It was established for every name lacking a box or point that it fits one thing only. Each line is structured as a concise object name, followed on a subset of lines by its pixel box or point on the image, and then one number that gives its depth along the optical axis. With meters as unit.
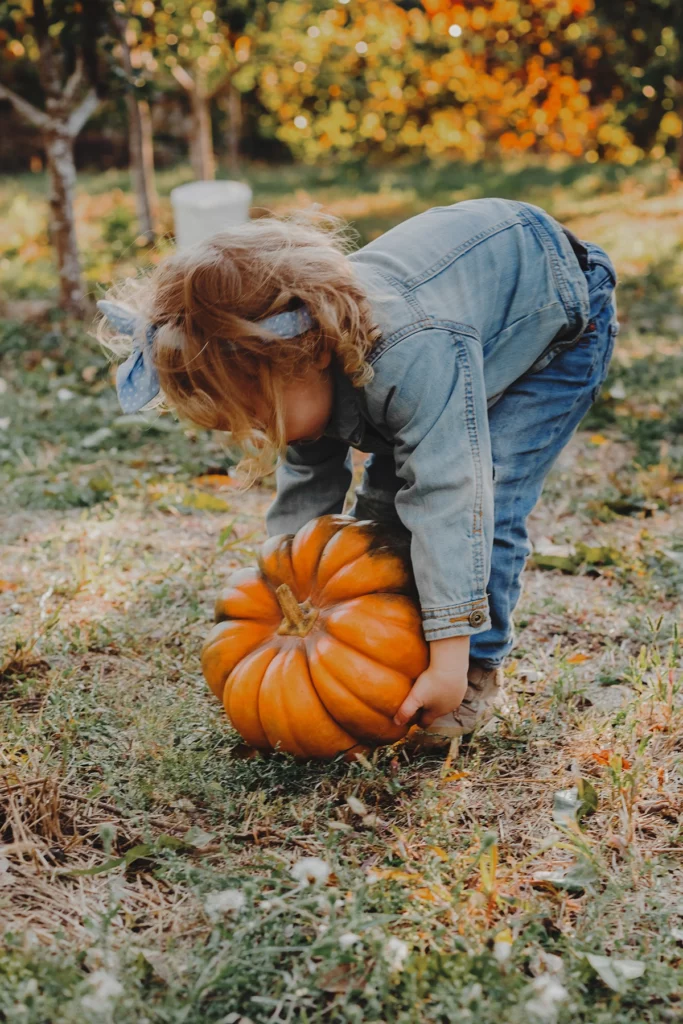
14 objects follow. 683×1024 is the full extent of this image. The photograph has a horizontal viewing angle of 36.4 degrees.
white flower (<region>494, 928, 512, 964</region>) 1.48
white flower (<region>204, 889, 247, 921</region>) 1.61
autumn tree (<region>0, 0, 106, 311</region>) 5.16
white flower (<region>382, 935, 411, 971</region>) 1.48
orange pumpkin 1.93
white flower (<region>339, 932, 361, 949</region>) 1.46
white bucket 6.38
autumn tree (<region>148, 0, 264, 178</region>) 5.93
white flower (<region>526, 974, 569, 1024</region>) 1.38
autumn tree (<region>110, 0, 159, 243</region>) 5.51
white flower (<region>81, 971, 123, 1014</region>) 1.38
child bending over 1.84
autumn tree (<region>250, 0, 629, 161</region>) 7.97
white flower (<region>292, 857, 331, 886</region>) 1.59
